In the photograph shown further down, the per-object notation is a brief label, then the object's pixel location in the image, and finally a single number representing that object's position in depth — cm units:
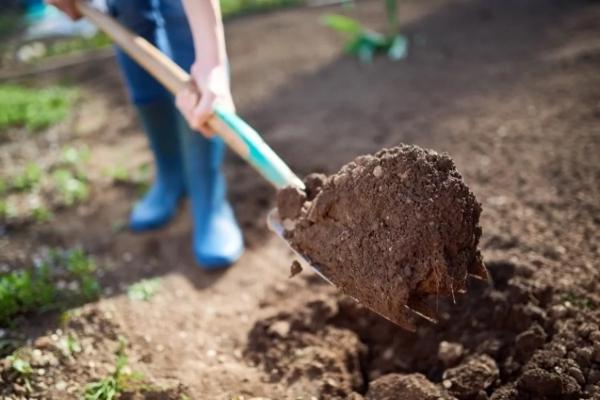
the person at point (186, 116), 179
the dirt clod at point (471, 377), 156
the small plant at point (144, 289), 216
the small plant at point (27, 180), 306
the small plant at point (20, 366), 171
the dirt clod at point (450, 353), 170
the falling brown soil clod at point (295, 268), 161
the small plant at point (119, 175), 306
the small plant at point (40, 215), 278
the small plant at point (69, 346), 181
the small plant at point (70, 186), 294
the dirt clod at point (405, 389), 150
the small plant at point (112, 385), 165
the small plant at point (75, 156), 327
